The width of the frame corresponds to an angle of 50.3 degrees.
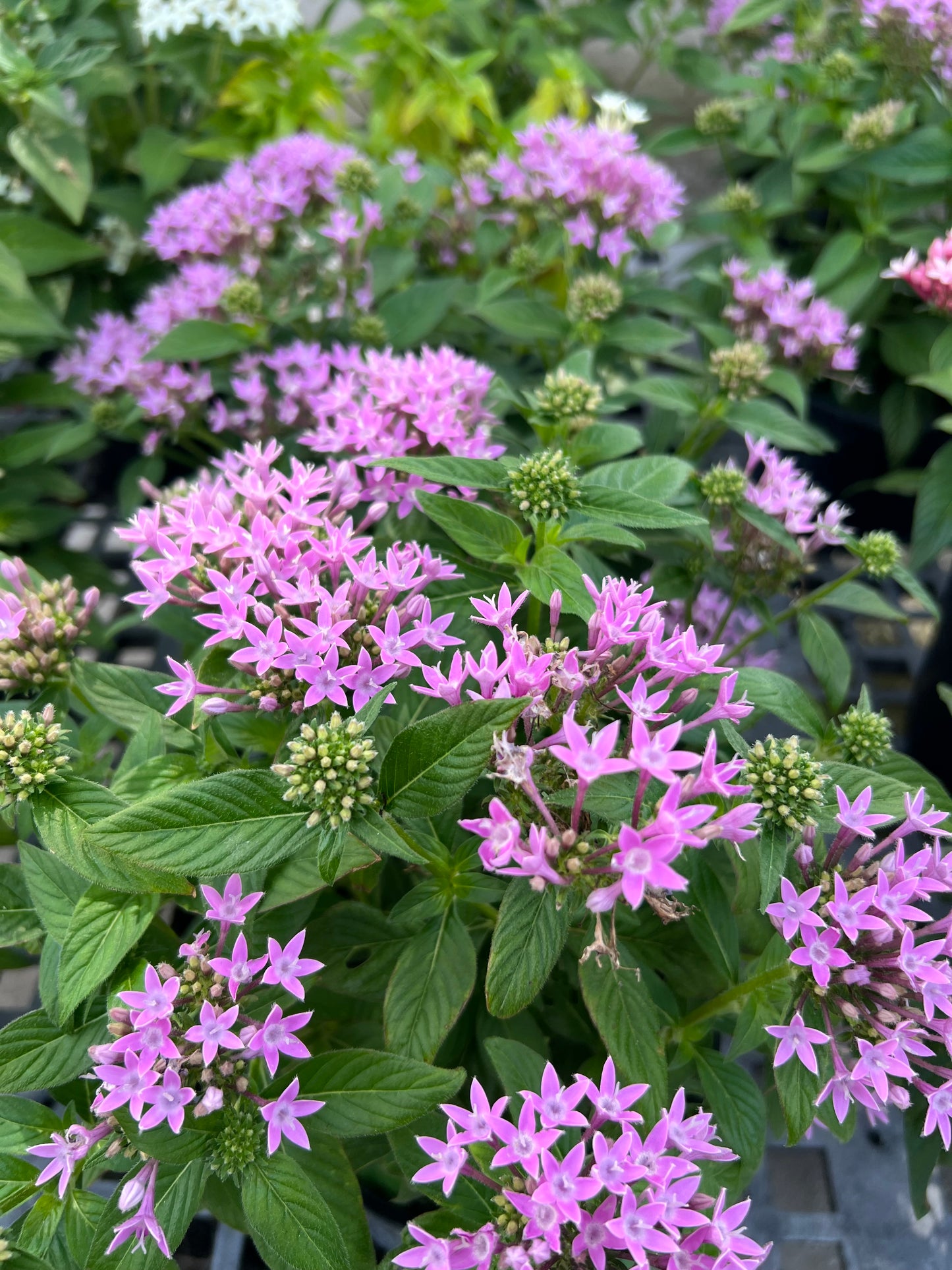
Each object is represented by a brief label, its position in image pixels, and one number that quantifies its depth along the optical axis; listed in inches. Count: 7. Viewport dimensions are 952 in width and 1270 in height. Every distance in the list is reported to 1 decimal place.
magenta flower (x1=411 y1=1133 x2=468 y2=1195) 8.6
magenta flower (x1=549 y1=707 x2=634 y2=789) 7.9
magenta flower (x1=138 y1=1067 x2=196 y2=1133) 8.5
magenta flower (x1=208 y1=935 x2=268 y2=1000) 9.0
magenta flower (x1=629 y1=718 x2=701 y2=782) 7.9
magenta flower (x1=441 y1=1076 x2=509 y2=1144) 8.4
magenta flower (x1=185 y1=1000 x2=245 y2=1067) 8.7
